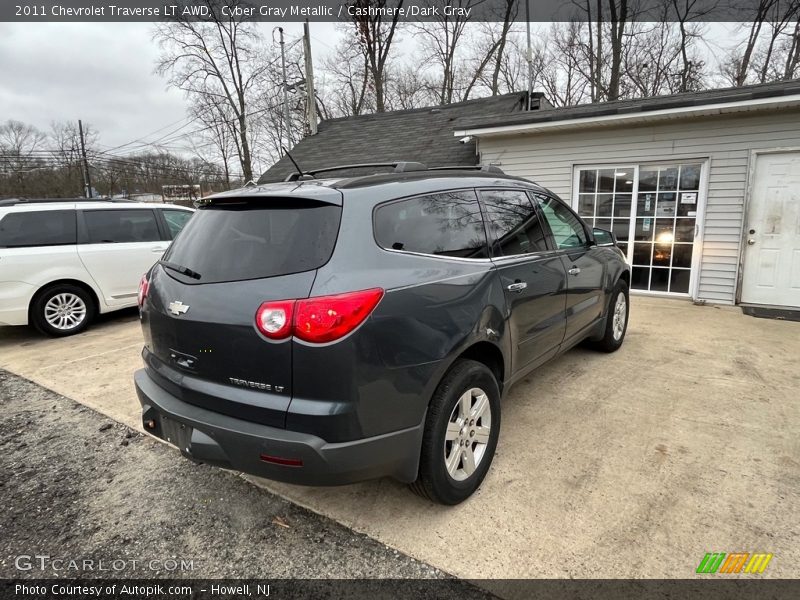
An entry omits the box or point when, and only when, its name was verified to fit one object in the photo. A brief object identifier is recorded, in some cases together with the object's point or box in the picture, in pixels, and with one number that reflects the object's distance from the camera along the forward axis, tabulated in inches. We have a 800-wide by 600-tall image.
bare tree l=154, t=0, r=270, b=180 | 899.4
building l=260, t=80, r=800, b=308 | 243.9
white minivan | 211.2
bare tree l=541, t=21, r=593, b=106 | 811.4
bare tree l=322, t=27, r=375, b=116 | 811.4
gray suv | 71.1
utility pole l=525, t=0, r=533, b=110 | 472.9
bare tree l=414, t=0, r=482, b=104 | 805.9
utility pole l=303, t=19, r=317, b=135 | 563.8
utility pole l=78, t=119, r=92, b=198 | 1180.8
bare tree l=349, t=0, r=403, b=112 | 766.5
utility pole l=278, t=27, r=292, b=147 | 625.1
